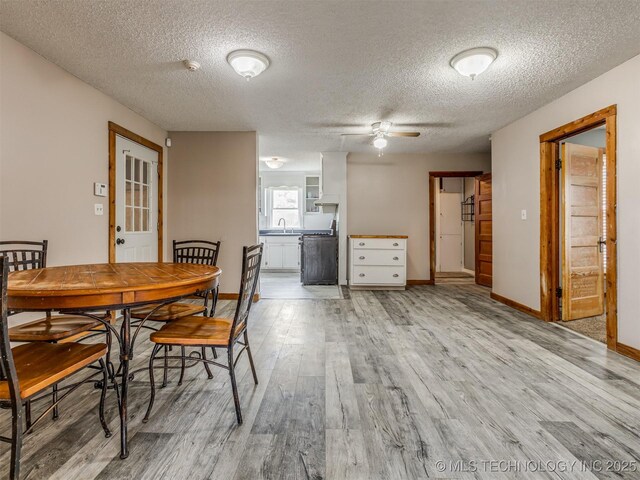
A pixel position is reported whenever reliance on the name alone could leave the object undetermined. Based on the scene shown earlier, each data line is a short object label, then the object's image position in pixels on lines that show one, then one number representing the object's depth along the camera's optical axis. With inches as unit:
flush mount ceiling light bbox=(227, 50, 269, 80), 99.9
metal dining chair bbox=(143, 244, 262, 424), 68.6
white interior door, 318.3
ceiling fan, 161.0
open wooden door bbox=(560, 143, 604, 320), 141.3
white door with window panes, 147.1
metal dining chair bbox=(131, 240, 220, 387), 82.6
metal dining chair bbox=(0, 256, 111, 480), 46.0
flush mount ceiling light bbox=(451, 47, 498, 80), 98.3
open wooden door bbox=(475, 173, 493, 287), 233.8
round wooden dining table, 53.2
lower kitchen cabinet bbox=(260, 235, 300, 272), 287.7
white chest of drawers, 215.0
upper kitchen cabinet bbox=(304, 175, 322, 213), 308.0
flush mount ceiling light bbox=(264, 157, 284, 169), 248.8
